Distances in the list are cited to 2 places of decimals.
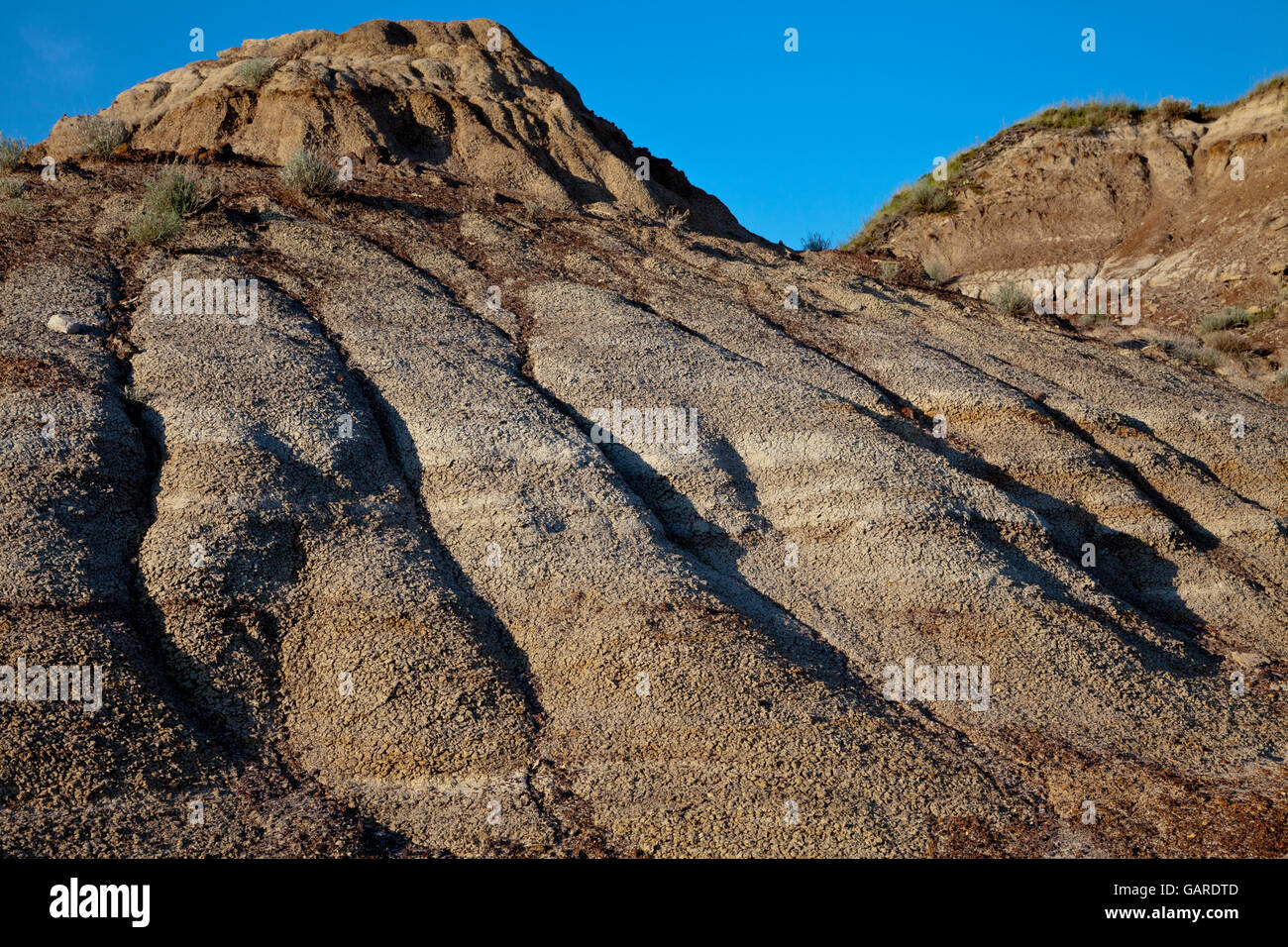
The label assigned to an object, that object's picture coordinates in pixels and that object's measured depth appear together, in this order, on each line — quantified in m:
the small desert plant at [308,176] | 11.95
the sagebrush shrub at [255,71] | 14.38
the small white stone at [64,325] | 8.42
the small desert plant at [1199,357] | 13.91
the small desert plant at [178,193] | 10.70
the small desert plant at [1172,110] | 21.55
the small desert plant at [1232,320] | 15.76
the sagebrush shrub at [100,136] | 12.69
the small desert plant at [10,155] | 11.96
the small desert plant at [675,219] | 13.90
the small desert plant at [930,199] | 21.97
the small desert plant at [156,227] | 10.42
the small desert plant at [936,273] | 18.64
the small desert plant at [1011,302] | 14.08
